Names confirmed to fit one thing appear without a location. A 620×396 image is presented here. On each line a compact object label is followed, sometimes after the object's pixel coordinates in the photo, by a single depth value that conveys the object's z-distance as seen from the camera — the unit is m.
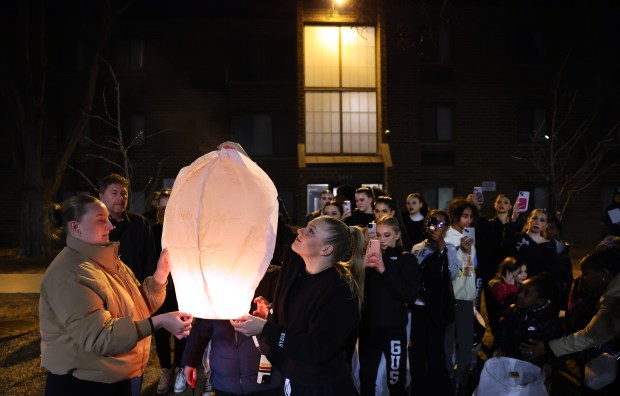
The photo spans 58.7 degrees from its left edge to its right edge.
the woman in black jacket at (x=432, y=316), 5.04
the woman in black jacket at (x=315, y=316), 2.87
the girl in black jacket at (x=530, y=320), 4.86
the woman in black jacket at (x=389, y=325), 4.63
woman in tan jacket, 2.75
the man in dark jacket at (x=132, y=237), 4.79
